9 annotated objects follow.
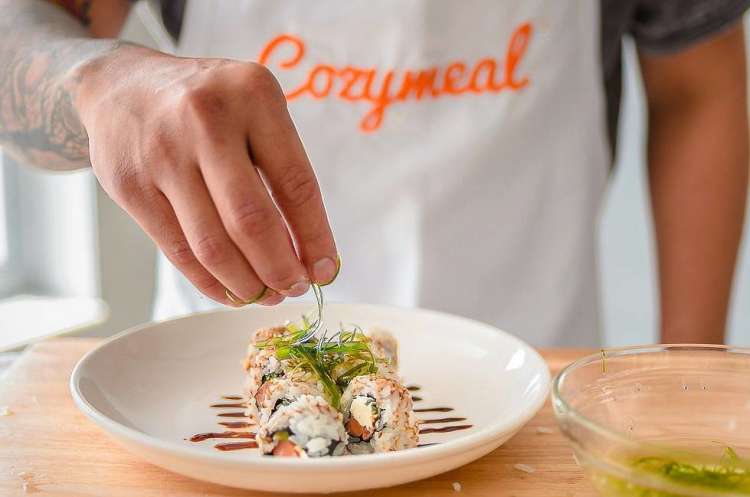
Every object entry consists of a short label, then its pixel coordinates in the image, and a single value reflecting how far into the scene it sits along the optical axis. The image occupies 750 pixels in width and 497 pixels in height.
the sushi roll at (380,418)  0.75
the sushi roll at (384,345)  0.89
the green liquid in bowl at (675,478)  0.60
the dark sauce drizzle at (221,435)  0.82
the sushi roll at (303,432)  0.71
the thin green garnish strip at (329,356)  0.83
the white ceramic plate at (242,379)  0.66
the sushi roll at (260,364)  0.84
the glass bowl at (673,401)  0.66
